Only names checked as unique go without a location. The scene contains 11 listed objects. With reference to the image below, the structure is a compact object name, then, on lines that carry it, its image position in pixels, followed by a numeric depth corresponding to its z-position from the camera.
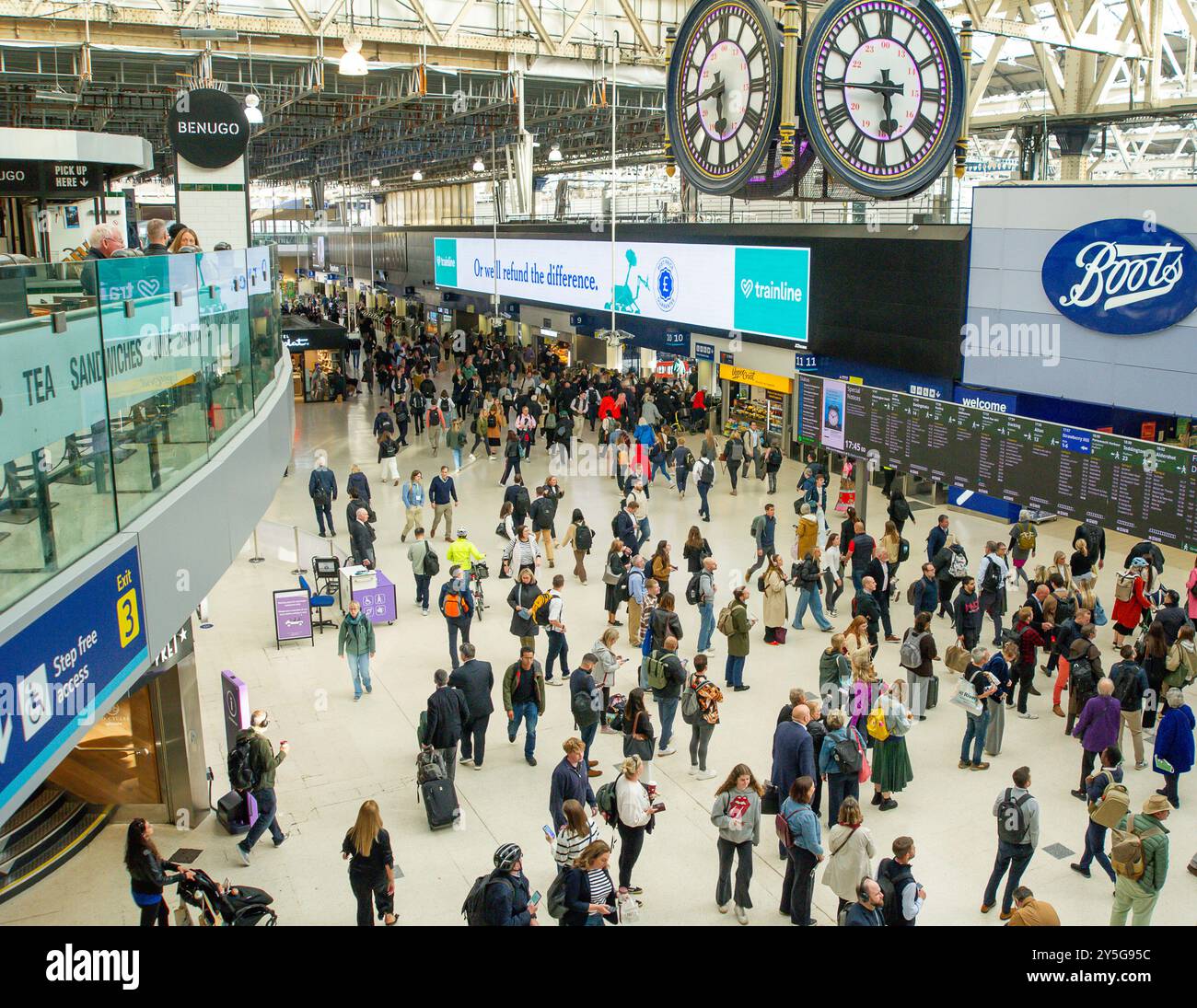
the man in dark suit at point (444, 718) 9.30
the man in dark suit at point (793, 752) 8.22
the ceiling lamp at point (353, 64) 17.22
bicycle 13.68
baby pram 7.03
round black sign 17.14
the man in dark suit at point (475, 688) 9.74
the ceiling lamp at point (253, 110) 19.22
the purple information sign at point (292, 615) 13.07
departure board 12.04
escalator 8.53
